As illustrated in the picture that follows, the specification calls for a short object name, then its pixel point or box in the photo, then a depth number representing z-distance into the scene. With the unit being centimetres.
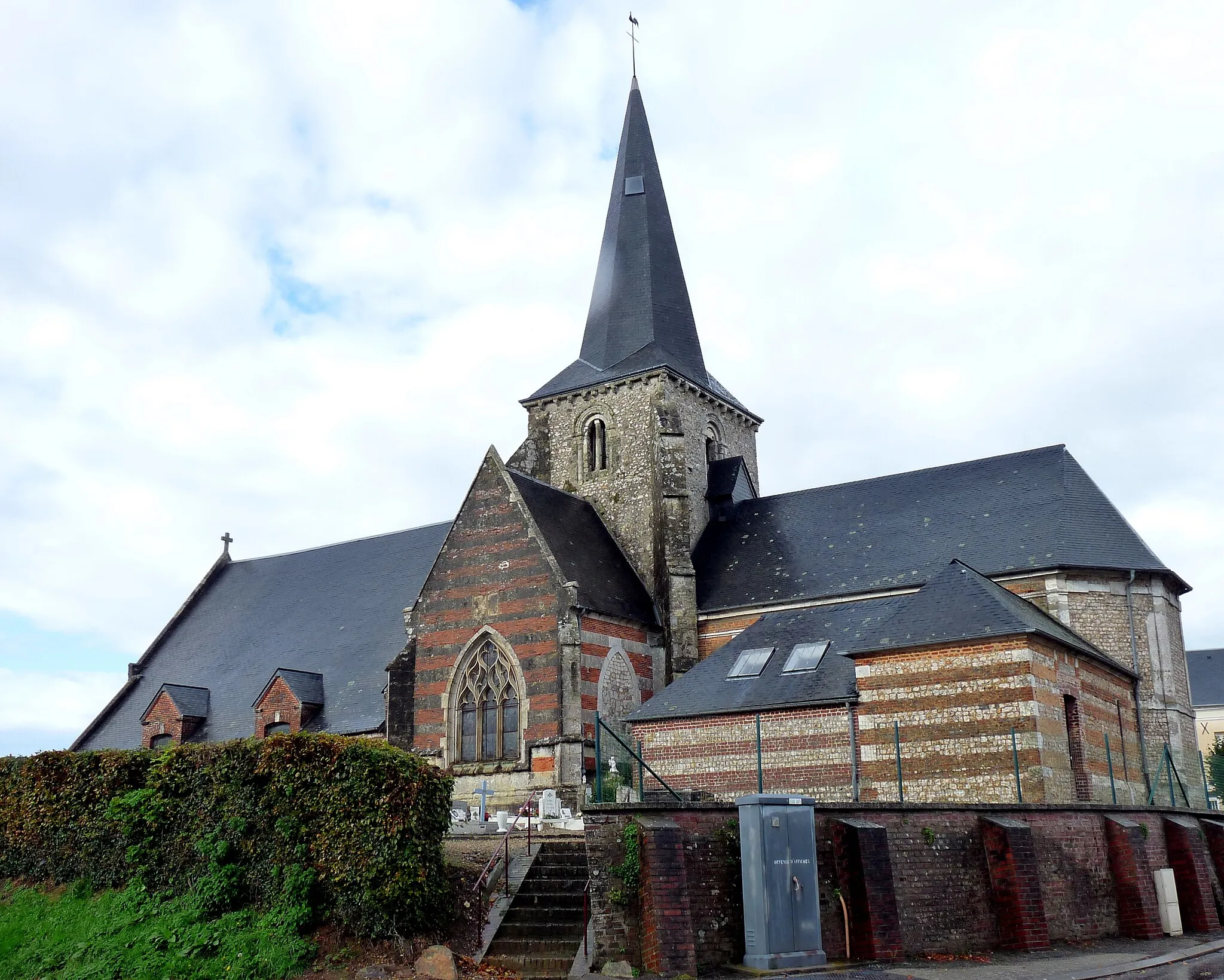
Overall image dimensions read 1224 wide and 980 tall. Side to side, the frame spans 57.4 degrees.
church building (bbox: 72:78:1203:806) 2103
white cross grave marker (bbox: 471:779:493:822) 2242
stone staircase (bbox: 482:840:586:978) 1363
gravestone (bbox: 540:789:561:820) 2200
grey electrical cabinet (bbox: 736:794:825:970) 1302
